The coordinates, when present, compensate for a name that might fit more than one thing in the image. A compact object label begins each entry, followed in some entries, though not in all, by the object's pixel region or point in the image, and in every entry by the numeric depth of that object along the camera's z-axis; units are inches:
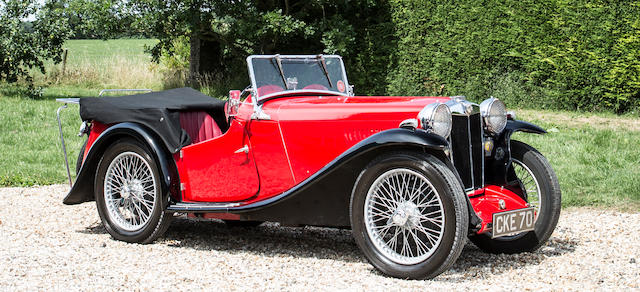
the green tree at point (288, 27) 576.4
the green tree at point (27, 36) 613.9
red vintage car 174.9
